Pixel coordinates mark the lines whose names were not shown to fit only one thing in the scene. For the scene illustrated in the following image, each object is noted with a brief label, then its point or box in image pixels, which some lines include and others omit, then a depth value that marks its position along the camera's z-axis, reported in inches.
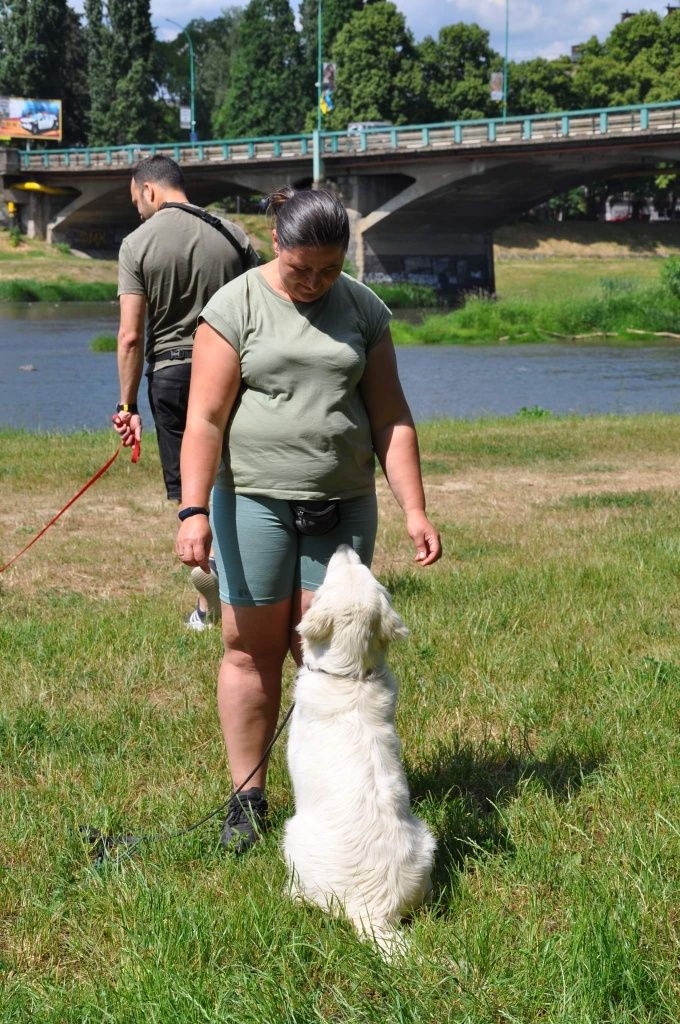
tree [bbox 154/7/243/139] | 4001.0
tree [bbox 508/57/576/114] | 3048.7
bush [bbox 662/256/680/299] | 1429.6
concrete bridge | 1877.5
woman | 135.4
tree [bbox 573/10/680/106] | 3024.1
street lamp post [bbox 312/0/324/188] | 2132.1
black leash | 136.8
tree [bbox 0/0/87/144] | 2938.0
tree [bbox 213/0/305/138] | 3211.1
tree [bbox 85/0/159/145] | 2903.5
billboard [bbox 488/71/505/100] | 2839.6
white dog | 116.8
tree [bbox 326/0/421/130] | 2940.5
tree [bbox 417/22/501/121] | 3014.3
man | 221.5
